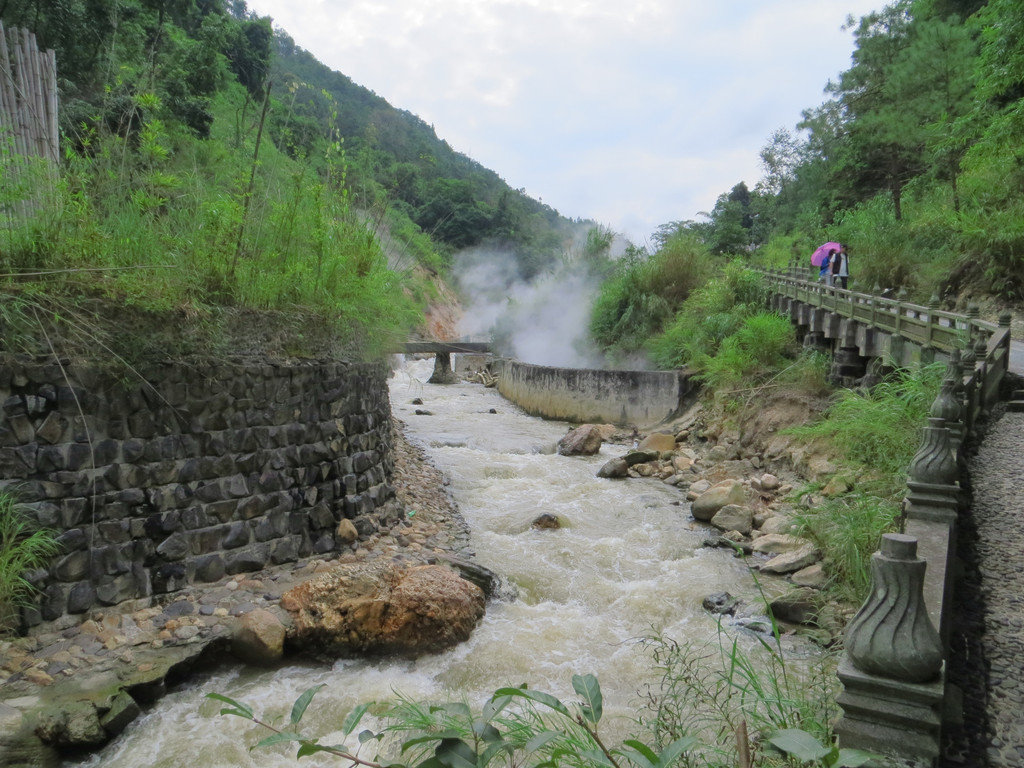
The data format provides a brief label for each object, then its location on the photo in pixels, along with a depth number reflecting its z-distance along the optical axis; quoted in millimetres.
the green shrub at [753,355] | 14203
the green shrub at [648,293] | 20766
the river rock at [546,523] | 8547
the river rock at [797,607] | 5871
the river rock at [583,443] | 13289
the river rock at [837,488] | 7863
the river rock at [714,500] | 9031
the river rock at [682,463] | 11912
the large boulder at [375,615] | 5242
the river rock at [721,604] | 6199
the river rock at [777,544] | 7492
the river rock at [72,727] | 3938
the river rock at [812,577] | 6430
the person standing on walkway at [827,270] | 15742
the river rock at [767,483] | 9961
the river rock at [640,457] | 12125
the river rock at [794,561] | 6898
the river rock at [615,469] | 11555
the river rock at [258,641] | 5062
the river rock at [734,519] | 8561
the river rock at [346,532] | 6660
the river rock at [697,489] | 10039
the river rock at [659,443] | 13180
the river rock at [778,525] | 7524
